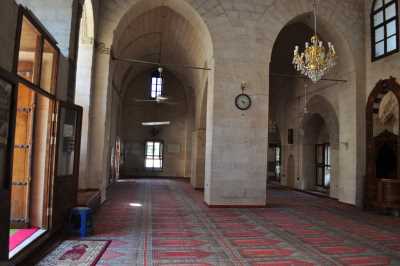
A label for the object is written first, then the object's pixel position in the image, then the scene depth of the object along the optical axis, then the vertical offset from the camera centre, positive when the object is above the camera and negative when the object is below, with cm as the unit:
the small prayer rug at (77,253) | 412 -131
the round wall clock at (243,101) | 924 +150
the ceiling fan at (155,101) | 2006 +322
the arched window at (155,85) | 2081 +424
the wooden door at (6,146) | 325 +5
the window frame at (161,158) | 2061 -19
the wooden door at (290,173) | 1549 -68
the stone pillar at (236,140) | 903 +46
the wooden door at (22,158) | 504 -10
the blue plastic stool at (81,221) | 551 -111
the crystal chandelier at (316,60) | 743 +215
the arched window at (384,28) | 919 +366
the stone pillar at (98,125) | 902 +76
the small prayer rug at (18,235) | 426 -114
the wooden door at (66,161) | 527 -14
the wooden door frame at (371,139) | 895 +58
